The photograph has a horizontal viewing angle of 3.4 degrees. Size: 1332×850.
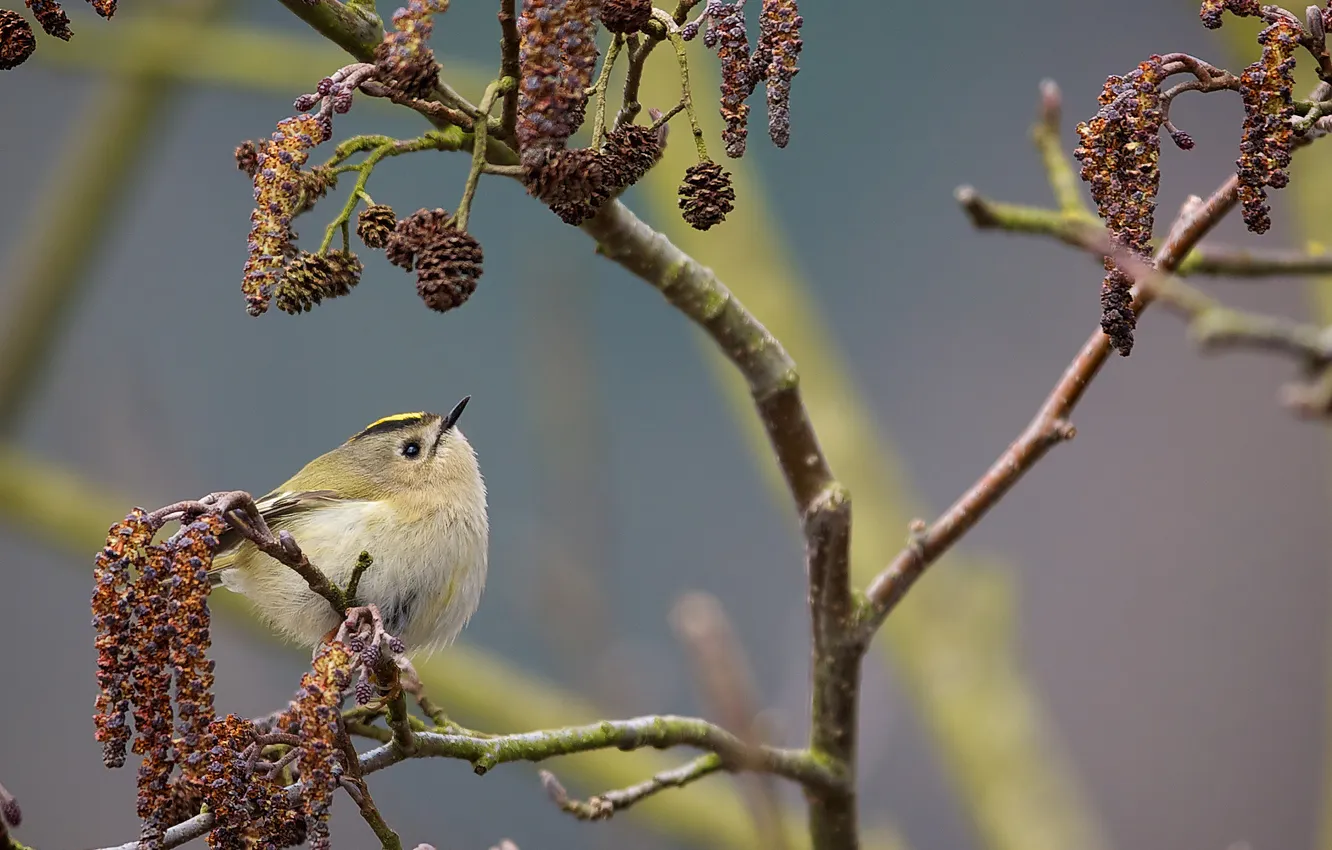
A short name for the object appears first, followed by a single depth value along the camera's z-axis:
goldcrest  4.52
